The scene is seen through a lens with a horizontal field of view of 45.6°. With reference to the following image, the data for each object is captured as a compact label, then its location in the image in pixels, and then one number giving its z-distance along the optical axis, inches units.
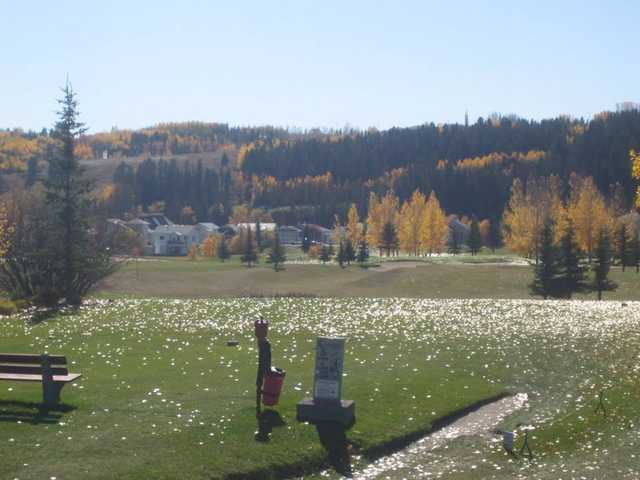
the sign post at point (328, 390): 659.4
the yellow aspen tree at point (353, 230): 5064.0
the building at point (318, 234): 7235.7
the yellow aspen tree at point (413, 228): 4645.7
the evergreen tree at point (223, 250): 5190.0
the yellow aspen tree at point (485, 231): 6259.8
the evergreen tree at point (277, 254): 4084.6
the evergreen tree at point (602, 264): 2578.7
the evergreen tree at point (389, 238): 4815.5
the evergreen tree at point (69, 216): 1694.1
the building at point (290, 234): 7440.9
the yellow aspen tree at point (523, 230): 3600.1
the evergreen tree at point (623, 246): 3122.5
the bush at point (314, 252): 5280.5
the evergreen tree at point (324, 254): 4559.5
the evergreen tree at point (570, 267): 2516.0
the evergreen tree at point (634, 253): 3154.5
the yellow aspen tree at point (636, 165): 998.8
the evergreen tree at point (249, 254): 4589.8
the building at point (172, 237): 6830.7
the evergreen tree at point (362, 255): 4227.4
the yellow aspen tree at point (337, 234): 5356.8
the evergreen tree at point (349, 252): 4104.3
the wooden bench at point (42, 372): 674.8
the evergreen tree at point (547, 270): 2481.5
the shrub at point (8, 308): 1459.2
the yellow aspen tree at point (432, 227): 4530.0
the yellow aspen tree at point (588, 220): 3393.2
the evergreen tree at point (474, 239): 4913.9
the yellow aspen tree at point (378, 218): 5036.9
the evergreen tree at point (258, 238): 5734.7
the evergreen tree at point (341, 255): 4037.4
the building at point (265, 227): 6767.7
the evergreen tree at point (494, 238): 6146.7
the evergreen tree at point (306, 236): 5831.7
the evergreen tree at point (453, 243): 5374.0
